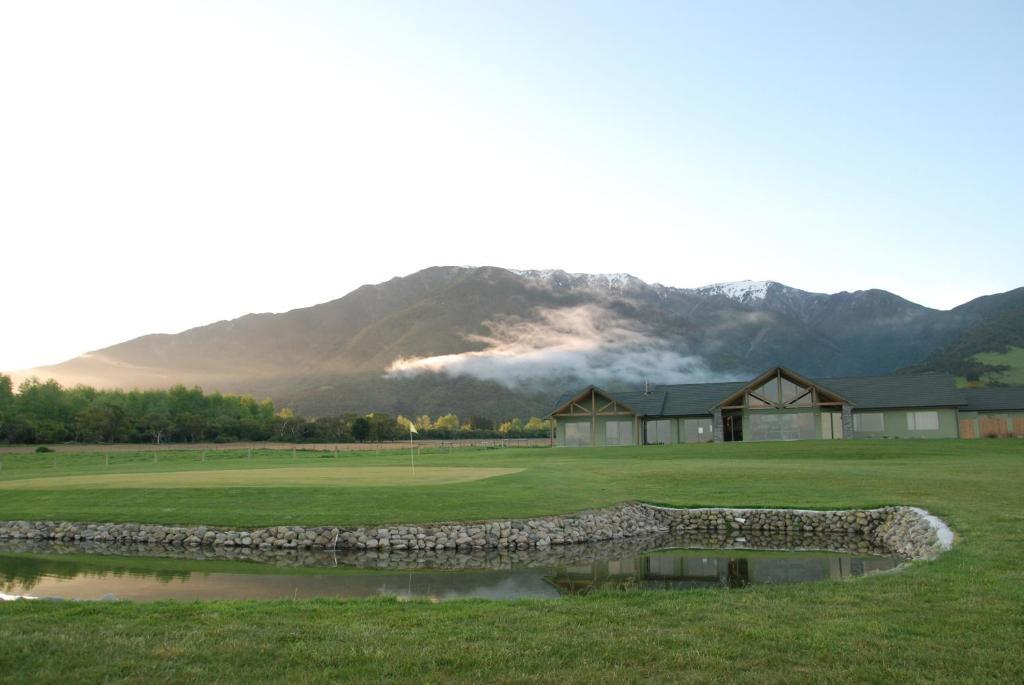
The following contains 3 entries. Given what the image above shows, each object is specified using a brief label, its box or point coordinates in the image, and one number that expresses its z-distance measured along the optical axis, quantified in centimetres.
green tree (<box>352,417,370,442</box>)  11319
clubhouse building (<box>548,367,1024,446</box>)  5325
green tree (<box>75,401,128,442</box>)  9312
